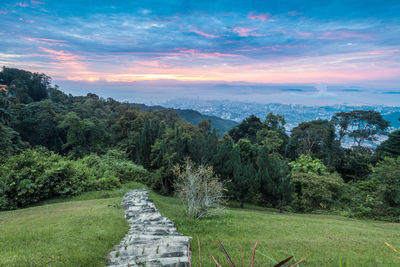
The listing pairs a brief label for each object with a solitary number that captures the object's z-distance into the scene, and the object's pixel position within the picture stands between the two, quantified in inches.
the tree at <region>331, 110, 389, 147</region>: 1091.3
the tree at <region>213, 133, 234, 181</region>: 589.0
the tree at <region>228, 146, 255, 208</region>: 559.2
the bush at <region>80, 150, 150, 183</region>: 615.8
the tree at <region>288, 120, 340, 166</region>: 995.9
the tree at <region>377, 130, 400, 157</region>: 870.4
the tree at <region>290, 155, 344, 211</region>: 615.5
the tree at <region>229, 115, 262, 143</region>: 1441.9
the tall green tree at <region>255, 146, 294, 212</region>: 548.1
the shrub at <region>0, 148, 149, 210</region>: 404.5
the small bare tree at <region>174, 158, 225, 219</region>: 331.9
